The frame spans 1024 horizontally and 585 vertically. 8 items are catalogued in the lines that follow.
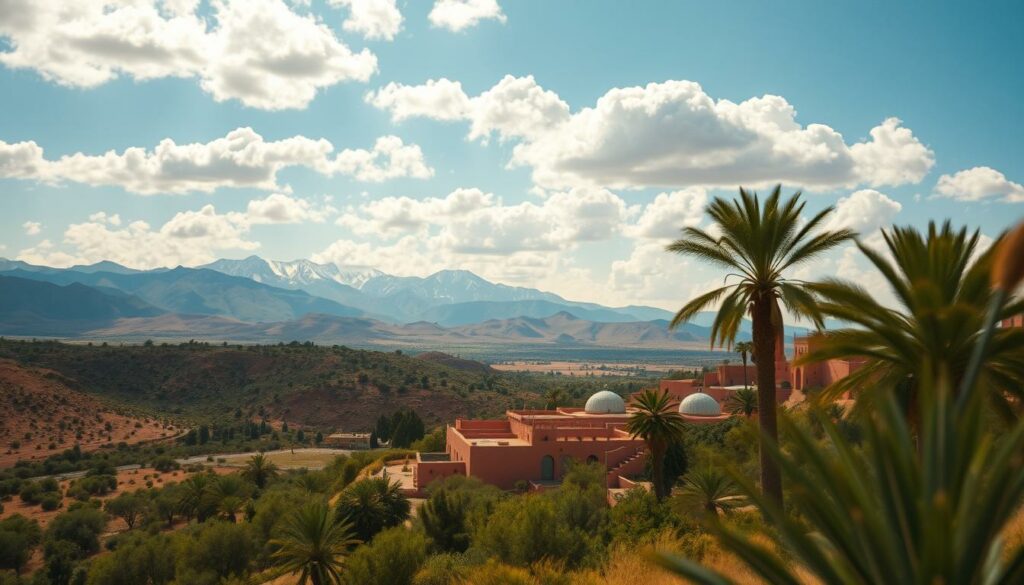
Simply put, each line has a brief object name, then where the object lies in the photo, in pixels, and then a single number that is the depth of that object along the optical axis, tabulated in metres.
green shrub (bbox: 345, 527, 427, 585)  20.66
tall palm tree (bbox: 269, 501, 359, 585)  22.55
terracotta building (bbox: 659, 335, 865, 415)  52.97
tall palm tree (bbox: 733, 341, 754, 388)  55.38
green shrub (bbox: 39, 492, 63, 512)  51.84
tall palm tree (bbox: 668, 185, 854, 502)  15.83
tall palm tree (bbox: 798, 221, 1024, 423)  12.05
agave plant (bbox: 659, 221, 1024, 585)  4.54
